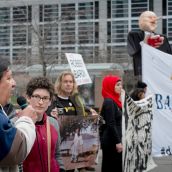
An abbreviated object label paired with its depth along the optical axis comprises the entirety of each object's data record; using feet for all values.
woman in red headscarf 20.57
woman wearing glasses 11.84
